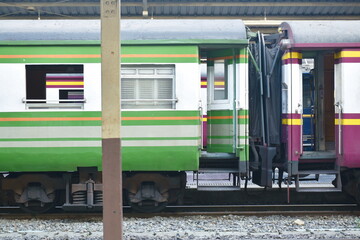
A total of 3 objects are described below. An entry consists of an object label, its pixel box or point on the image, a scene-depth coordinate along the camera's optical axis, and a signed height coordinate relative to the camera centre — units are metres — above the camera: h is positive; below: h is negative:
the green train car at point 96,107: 16.56 +0.19
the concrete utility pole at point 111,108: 9.76 +0.10
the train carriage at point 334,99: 17.17 +0.32
